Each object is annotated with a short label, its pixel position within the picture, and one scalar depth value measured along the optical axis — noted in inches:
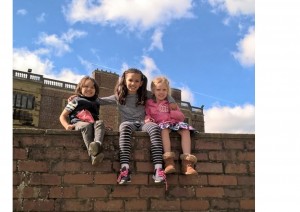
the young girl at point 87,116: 125.8
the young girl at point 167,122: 130.5
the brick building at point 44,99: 814.7
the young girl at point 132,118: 128.4
